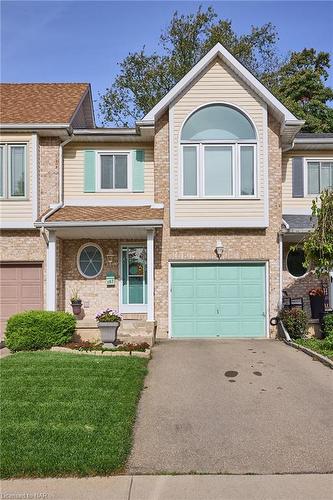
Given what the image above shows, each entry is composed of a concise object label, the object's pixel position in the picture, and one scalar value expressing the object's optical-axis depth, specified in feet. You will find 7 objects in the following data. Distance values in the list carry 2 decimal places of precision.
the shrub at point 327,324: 41.68
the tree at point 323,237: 38.86
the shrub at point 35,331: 38.34
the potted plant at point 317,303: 46.55
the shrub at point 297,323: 43.06
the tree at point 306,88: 99.71
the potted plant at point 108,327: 37.99
